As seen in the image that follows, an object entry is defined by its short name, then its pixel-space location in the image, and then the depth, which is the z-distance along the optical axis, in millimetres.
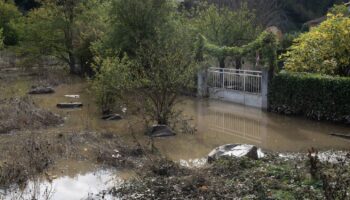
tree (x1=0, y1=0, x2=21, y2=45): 38594
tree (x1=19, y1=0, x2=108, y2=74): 29125
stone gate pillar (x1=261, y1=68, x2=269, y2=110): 17000
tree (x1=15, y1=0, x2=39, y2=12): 48375
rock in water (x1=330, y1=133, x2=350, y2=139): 12685
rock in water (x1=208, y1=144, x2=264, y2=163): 9422
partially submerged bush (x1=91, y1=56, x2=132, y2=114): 14641
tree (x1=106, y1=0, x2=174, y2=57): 22344
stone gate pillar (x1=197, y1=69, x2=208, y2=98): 20797
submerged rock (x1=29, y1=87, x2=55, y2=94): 23216
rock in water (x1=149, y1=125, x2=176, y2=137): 12742
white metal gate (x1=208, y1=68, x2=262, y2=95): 17922
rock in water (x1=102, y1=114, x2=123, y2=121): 15609
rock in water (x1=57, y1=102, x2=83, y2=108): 18438
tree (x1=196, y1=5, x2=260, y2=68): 25453
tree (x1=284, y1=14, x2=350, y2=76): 15766
